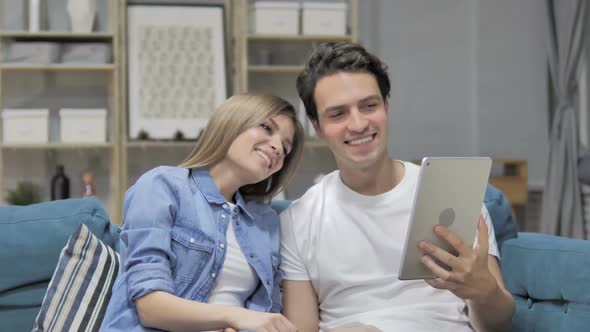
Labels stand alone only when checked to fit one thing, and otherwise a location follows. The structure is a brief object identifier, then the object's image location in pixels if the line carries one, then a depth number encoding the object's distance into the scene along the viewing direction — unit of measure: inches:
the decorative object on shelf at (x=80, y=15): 178.4
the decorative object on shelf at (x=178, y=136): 179.2
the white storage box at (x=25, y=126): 173.0
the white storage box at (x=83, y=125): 175.2
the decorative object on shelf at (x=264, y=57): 184.9
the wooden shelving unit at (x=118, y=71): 174.4
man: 66.4
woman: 59.3
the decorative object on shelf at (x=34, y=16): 176.2
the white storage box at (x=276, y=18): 179.2
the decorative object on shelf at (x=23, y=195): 177.0
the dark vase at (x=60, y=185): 178.1
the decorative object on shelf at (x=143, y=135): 178.4
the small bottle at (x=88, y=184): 178.5
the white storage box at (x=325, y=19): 180.2
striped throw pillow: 71.3
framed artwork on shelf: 180.5
